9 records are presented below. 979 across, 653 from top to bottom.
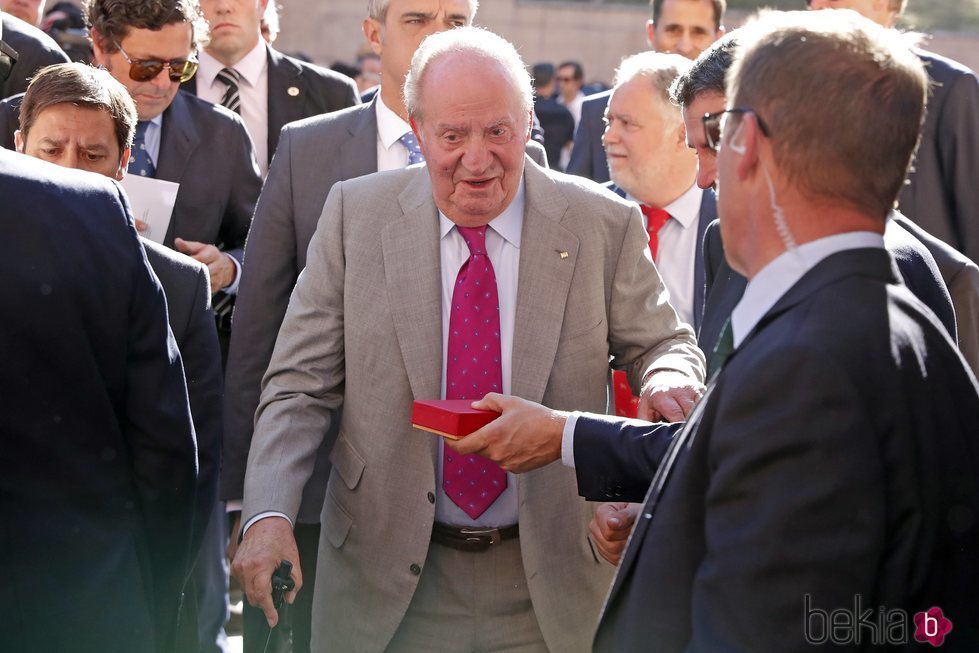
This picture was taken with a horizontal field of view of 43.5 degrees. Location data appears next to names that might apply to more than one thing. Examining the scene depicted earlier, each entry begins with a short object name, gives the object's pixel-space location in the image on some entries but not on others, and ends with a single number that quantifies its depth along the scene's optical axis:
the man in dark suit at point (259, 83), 5.38
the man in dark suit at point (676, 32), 5.77
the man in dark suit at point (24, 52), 4.84
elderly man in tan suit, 3.04
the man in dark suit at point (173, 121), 4.42
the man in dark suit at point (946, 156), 4.73
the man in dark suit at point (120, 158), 3.35
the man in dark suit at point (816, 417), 1.70
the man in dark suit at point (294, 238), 3.88
